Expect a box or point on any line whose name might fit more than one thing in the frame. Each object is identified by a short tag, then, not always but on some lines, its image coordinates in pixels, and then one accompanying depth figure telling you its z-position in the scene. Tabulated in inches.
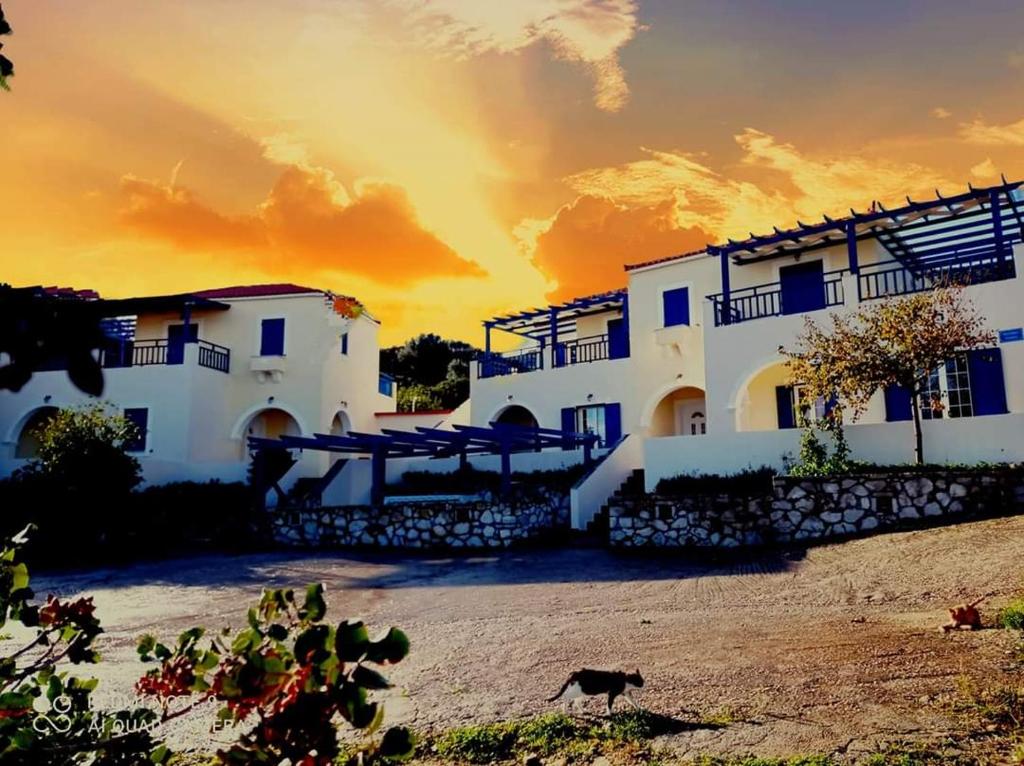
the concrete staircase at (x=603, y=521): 639.1
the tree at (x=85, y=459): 697.6
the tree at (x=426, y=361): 1831.2
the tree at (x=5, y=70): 93.7
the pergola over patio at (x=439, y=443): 688.4
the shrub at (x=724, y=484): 611.2
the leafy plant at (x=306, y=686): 62.2
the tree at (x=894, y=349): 554.3
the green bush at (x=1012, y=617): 255.6
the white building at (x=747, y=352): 616.1
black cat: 204.1
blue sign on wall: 611.2
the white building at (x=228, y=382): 976.3
